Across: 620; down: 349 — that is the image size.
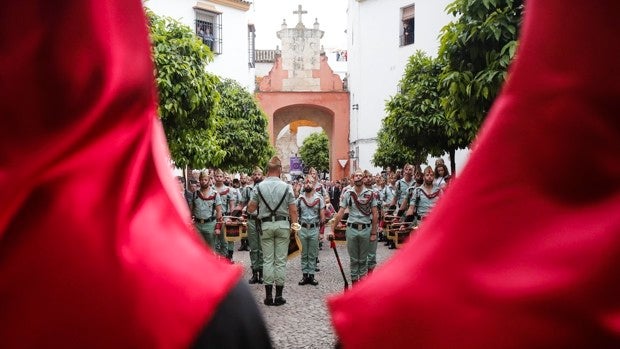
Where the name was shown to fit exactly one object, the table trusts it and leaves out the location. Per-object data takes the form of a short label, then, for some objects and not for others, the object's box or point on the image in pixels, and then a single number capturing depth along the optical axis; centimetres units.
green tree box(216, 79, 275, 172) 2411
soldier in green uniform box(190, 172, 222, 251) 1164
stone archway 4275
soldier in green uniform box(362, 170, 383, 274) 1052
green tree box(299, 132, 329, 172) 6191
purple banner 5288
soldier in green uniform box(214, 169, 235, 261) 1364
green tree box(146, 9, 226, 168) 1098
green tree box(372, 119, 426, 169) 2698
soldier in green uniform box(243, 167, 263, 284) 1177
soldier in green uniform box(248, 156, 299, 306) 982
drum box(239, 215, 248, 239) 1359
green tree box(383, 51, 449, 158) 1667
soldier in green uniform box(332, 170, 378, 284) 1029
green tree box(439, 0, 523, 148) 805
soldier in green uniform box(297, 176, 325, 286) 1162
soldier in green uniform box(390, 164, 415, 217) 1534
